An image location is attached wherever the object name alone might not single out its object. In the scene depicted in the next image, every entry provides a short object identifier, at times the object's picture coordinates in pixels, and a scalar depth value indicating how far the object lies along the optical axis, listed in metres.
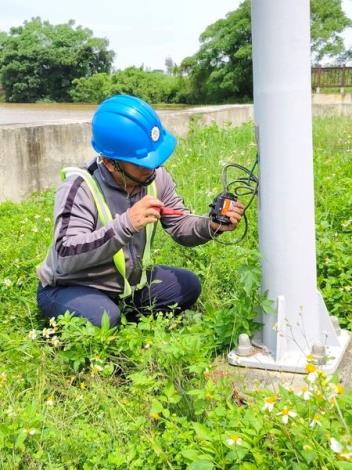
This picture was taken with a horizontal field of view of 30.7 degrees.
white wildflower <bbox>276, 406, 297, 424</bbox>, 1.51
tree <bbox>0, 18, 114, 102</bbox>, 39.56
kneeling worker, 2.66
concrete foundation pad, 2.26
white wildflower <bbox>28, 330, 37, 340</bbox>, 2.54
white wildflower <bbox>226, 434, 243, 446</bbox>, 1.60
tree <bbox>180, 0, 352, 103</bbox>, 33.53
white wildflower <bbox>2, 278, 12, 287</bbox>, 3.41
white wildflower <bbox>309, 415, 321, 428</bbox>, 1.52
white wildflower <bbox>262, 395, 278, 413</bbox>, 1.56
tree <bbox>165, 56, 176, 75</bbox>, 39.33
